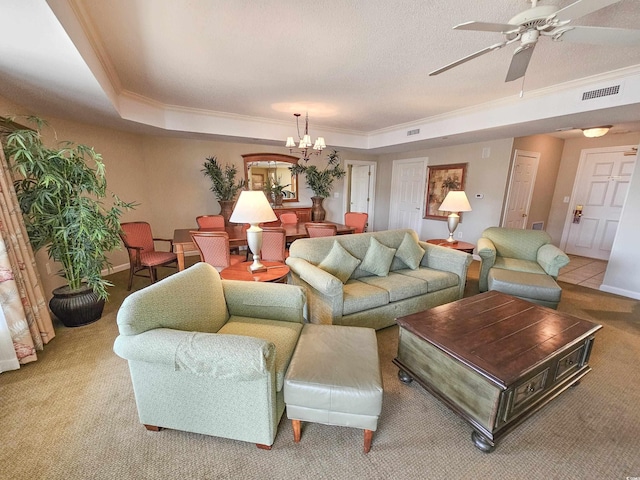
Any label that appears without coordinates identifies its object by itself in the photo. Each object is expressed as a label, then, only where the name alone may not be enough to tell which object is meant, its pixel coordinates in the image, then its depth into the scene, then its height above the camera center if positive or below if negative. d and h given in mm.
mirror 5418 +223
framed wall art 5242 -16
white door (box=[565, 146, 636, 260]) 4848 -335
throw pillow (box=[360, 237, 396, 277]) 2775 -813
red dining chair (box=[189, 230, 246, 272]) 2828 -690
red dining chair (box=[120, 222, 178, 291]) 3398 -910
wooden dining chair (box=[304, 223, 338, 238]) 3680 -647
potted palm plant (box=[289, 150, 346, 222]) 5605 +36
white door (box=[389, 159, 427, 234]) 6031 -259
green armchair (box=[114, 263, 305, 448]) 1215 -894
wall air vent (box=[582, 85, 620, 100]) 2746 +944
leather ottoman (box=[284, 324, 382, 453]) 1281 -991
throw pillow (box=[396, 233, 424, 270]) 2977 -796
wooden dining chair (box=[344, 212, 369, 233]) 4629 -678
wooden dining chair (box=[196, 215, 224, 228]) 4121 -597
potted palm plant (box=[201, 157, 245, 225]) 4797 -17
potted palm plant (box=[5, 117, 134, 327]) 2098 -277
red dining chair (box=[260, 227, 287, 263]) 2941 -684
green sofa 2281 -941
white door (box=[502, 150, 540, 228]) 4727 -114
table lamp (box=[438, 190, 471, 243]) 3619 -309
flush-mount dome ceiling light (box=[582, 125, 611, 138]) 3967 +772
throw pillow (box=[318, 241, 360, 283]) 2541 -773
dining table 3201 -711
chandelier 3941 +587
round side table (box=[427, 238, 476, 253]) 3521 -849
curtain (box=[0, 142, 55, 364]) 1910 -736
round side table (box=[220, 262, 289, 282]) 2334 -825
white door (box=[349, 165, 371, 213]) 7199 -175
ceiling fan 1402 +857
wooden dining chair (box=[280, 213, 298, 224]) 4691 -618
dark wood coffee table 1388 -974
